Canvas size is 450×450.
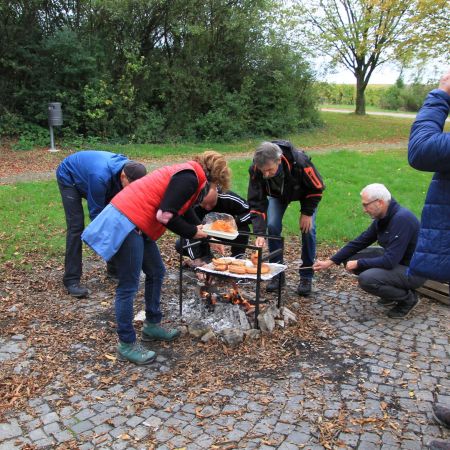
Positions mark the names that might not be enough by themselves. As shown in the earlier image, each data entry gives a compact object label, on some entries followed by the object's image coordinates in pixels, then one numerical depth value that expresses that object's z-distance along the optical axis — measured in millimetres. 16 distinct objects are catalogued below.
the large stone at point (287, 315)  4307
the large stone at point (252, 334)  4039
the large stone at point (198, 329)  4094
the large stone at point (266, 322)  4129
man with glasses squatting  4375
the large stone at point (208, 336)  4012
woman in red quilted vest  3334
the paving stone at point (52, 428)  2969
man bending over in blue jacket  4453
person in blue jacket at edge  2395
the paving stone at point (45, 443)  2842
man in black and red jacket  4309
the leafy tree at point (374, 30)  16734
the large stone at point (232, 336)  3949
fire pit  4043
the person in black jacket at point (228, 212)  5324
